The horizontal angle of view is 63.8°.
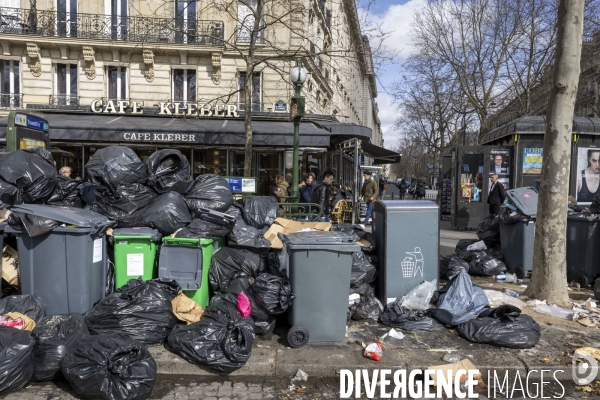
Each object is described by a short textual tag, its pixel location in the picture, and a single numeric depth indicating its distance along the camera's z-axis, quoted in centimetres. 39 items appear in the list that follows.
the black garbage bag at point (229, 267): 511
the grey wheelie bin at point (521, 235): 684
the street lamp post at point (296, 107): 955
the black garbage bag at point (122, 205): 520
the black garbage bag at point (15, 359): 353
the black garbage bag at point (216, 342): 404
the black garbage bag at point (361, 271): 528
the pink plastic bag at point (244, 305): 461
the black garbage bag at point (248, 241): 532
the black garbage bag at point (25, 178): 502
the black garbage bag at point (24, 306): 429
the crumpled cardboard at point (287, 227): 550
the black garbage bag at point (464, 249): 751
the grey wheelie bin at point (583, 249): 637
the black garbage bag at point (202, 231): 507
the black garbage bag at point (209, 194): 555
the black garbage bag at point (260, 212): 596
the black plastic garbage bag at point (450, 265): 685
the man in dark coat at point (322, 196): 969
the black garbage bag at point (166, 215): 511
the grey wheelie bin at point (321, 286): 455
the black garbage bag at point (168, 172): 546
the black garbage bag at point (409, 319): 491
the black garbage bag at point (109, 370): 348
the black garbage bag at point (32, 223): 446
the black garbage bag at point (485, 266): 712
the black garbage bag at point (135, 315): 430
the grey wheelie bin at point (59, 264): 454
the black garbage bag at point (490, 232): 773
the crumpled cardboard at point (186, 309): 460
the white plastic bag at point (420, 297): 519
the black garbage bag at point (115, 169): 521
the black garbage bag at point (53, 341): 380
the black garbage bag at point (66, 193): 543
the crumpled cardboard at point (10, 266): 480
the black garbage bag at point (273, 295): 459
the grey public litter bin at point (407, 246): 533
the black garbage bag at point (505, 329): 446
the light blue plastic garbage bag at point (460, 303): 494
